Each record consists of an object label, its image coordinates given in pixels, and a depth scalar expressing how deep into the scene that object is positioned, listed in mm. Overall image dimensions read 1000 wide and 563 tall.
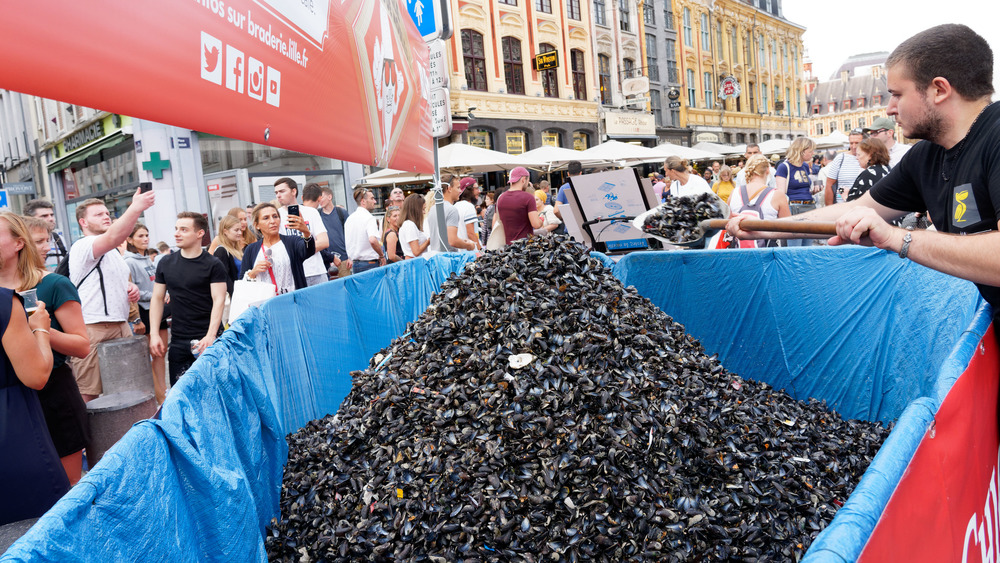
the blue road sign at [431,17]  5684
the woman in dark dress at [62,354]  3076
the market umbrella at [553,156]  17938
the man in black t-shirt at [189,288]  4625
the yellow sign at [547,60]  24328
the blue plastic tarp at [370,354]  1417
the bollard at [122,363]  4512
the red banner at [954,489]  1187
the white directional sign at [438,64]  5949
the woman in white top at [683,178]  7654
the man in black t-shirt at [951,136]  1926
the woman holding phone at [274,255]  4836
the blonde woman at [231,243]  5559
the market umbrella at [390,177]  14914
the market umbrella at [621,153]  19297
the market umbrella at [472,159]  15336
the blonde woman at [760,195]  6289
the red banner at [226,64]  1380
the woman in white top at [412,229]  6910
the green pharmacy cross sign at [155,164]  12391
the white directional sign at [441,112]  5871
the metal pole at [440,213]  5828
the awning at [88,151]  14273
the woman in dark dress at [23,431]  2430
